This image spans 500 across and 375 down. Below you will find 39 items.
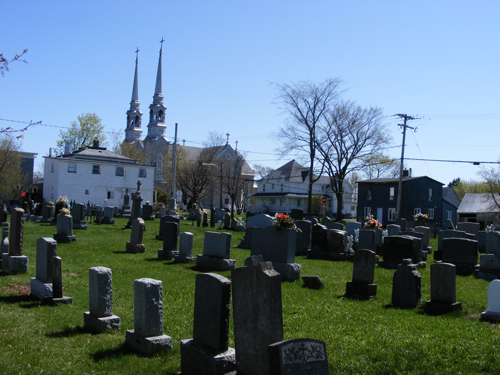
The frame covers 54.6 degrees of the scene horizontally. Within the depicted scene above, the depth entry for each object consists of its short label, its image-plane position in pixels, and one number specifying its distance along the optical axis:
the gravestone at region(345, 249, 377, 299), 10.64
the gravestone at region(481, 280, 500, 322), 8.80
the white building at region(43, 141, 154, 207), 46.38
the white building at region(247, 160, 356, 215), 70.70
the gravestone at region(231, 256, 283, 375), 4.70
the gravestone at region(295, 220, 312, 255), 19.08
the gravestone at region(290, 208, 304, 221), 35.24
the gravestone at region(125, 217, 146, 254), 16.95
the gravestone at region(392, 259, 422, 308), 9.91
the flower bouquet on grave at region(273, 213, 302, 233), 13.30
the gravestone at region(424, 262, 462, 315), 9.38
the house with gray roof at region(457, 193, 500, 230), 47.31
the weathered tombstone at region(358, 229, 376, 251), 17.05
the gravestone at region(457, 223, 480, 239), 25.27
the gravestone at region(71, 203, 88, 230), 24.49
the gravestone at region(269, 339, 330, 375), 4.04
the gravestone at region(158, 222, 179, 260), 15.75
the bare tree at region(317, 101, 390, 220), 46.62
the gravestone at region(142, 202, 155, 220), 33.91
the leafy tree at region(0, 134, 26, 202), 43.75
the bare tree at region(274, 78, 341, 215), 46.72
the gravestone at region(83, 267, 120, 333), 7.16
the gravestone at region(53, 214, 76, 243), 18.66
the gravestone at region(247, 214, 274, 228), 24.09
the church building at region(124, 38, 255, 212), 74.31
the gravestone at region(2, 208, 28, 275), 11.67
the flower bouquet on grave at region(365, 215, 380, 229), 20.98
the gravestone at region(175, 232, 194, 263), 14.89
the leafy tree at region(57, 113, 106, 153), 60.83
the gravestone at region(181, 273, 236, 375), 5.18
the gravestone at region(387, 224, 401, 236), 21.62
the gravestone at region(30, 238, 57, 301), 9.05
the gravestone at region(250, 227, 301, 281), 12.63
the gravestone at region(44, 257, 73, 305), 8.59
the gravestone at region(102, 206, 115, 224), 29.22
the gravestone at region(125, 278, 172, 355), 6.14
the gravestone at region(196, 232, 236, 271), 13.70
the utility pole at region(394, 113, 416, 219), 38.69
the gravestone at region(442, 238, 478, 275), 15.32
